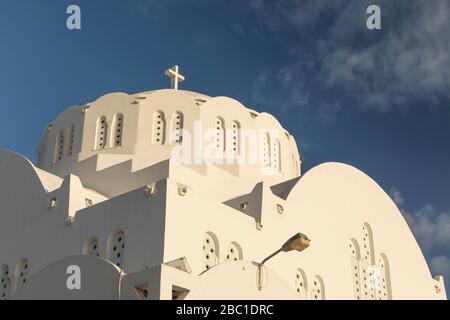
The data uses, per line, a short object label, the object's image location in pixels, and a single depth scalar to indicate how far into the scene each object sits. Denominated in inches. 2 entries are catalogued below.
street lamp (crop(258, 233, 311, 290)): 525.0
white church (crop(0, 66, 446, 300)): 563.5
